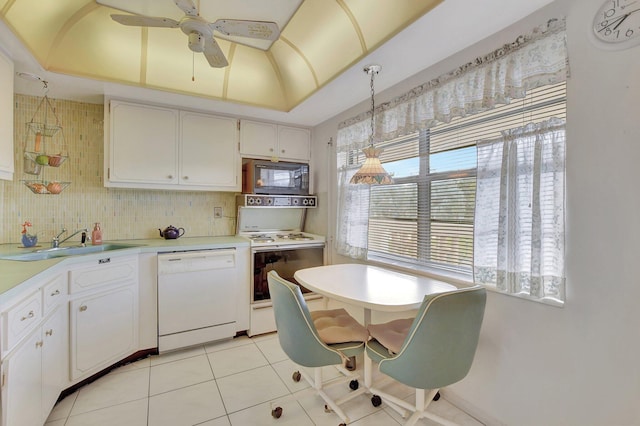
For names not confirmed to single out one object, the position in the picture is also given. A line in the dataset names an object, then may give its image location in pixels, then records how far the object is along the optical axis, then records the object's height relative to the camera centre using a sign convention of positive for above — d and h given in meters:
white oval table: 1.58 -0.47
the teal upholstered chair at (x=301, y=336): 1.59 -0.71
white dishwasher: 2.56 -0.78
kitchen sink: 2.10 -0.32
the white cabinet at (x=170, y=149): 2.63 +0.60
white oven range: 2.94 -0.38
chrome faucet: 2.39 -0.24
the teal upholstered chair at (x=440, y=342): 1.37 -0.63
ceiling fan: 1.48 +0.98
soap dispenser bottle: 2.58 -0.23
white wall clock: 1.19 +0.81
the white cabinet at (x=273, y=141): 3.21 +0.81
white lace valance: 1.45 +0.78
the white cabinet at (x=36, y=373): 1.28 -0.84
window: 1.66 +0.18
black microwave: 3.07 +0.38
